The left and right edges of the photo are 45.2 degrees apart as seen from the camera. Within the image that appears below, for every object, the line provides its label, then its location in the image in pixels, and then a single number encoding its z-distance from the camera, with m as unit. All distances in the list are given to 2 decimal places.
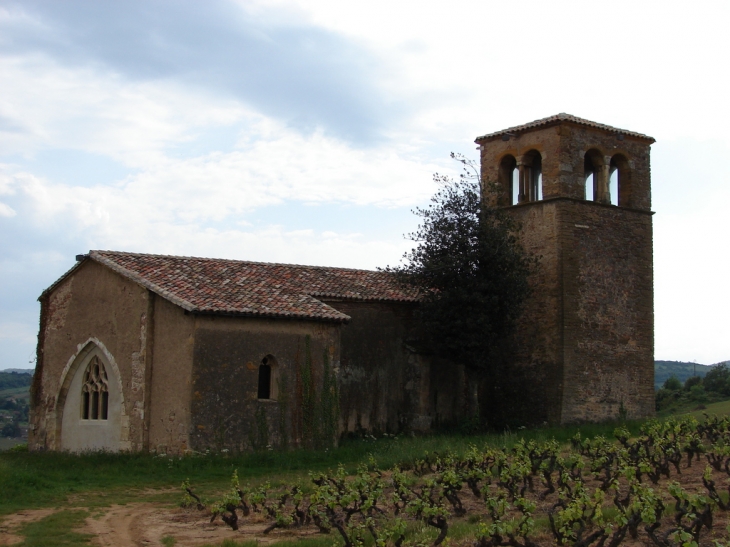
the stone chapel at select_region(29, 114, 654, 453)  21.83
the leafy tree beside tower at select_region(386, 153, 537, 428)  25.59
